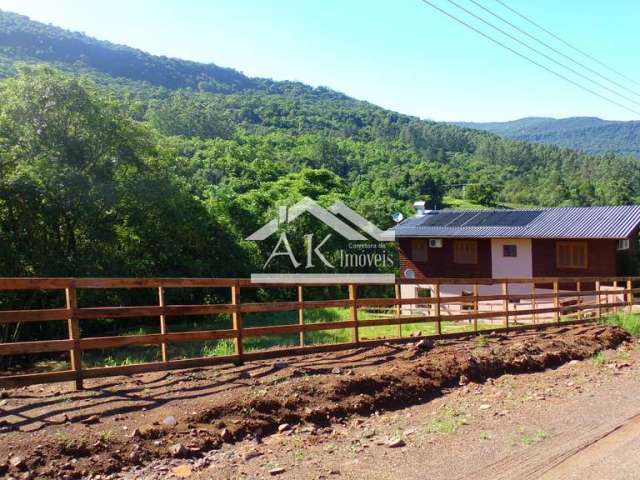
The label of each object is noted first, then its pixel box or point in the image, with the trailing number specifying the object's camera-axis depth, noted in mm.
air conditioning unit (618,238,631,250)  24586
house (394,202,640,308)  24766
